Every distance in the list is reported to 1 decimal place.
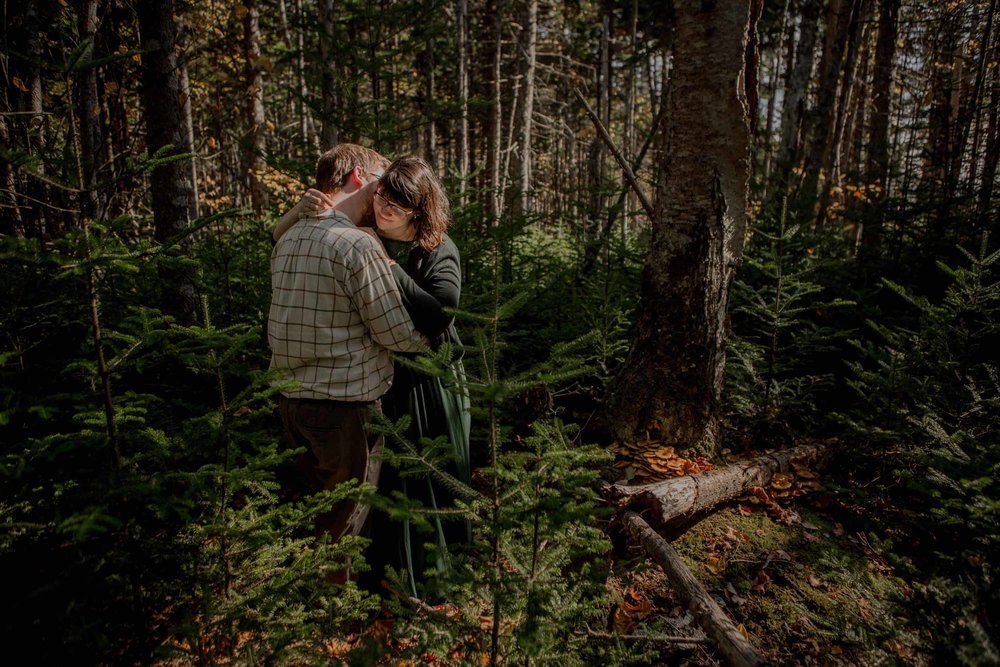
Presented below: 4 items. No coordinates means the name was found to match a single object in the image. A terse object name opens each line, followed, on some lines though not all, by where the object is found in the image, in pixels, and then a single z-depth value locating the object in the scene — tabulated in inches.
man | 92.7
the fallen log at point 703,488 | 121.9
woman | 98.4
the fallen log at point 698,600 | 83.9
